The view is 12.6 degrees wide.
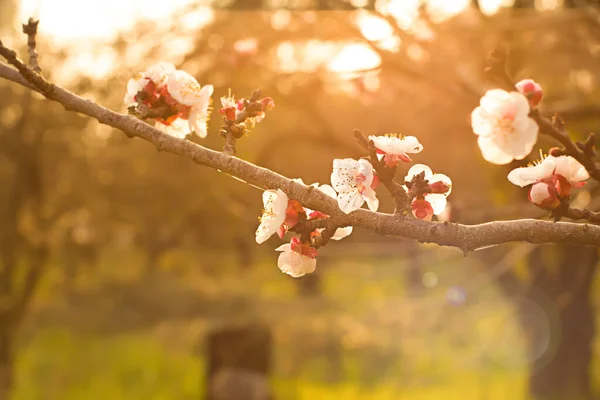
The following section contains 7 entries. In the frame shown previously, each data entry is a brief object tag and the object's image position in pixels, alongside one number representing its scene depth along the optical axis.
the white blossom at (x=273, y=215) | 1.01
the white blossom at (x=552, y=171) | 1.00
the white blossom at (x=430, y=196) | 1.01
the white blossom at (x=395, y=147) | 1.00
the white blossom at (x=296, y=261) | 1.03
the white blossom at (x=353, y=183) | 0.99
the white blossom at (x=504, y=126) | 0.97
